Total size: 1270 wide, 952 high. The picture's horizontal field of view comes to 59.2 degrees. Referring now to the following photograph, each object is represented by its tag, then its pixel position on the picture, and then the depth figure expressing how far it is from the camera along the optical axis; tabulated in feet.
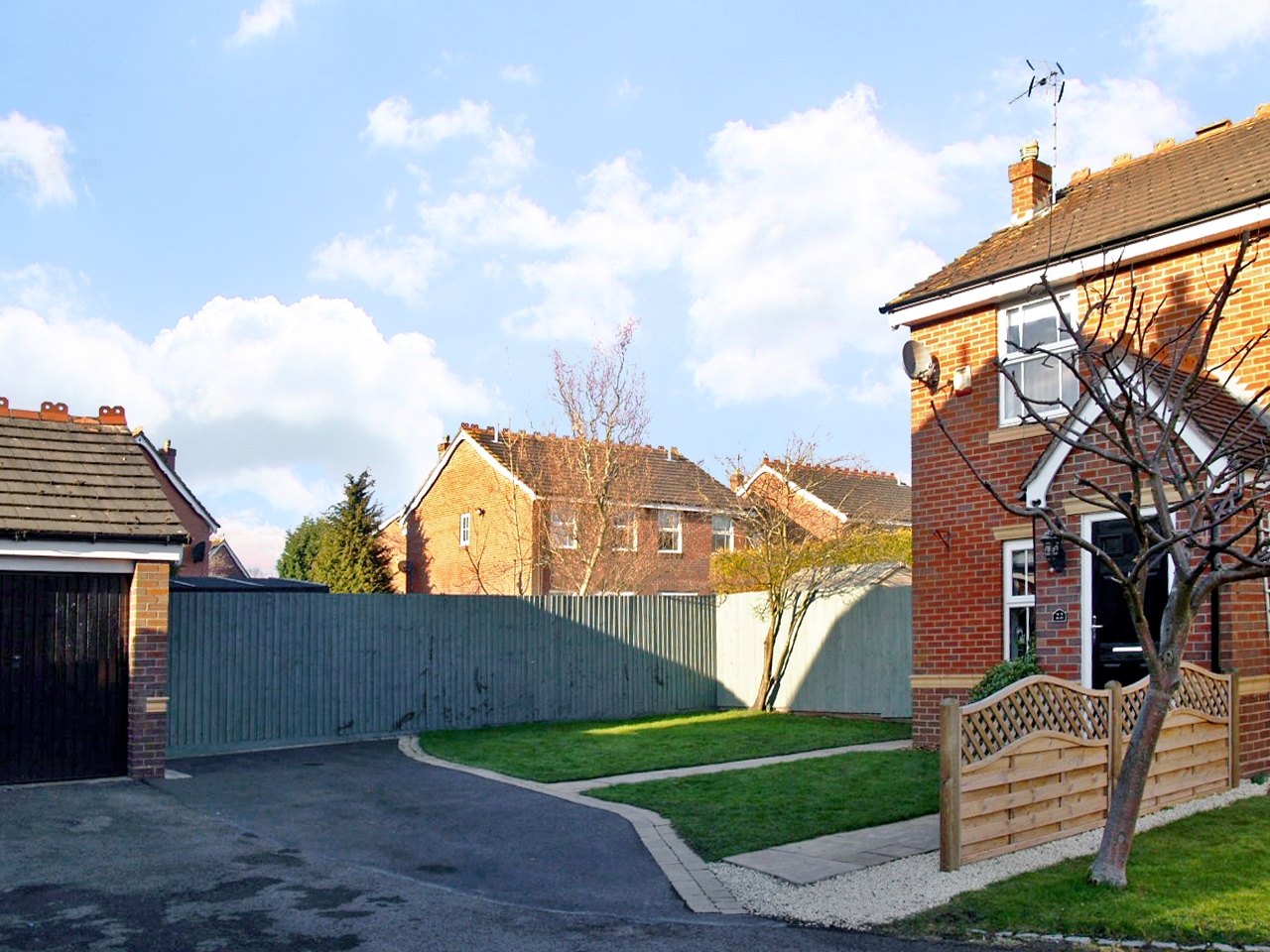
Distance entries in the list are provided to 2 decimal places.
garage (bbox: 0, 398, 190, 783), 37.63
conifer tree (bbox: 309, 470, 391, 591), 121.90
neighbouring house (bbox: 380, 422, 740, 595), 99.71
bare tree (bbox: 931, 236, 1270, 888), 21.99
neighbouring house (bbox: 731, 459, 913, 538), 69.51
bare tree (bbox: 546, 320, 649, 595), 95.50
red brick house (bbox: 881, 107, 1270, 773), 37.83
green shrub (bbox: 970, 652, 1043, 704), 39.09
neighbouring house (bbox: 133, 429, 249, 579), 111.55
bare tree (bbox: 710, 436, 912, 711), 63.93
